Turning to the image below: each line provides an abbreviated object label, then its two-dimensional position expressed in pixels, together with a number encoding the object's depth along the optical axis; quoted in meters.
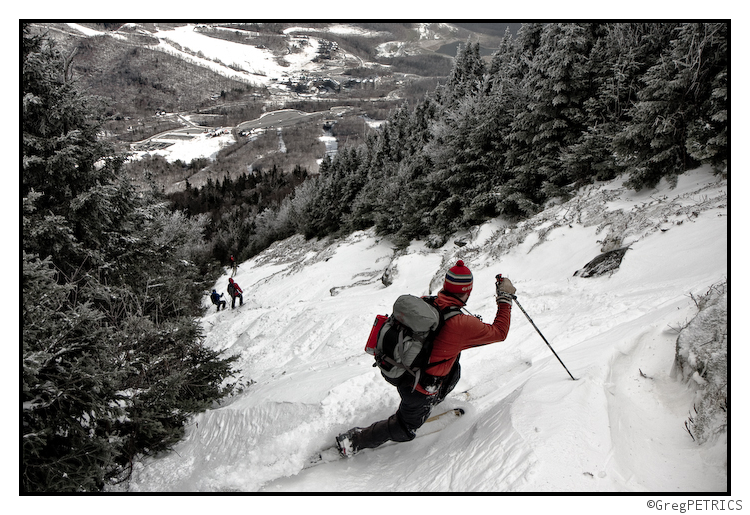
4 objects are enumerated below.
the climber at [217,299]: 18.03
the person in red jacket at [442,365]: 3.49
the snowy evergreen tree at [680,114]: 9.57
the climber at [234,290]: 16.97
